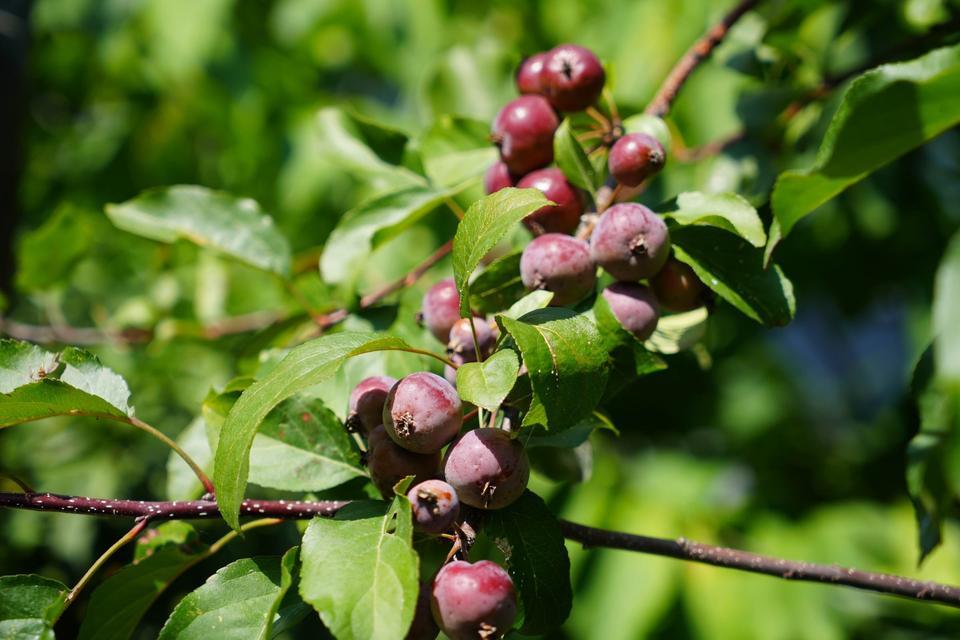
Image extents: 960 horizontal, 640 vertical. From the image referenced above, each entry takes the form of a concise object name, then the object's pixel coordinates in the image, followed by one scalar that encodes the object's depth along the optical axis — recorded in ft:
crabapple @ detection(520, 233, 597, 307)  2.40
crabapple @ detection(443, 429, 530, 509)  2.28
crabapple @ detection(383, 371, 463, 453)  2.29
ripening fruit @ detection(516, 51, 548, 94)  2.61
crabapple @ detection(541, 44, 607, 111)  2.56
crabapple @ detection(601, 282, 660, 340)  2.40
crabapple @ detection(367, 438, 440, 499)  2.34
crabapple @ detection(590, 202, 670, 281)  2.39
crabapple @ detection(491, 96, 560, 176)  2.56
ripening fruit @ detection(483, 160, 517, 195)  2.61
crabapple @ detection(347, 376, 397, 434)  2.39
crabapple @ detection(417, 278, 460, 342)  2.49
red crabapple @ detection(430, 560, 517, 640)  2.25
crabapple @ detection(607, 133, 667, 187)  2.49
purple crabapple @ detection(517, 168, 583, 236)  2.50
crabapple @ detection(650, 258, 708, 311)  2.46
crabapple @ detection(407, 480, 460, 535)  2.28
